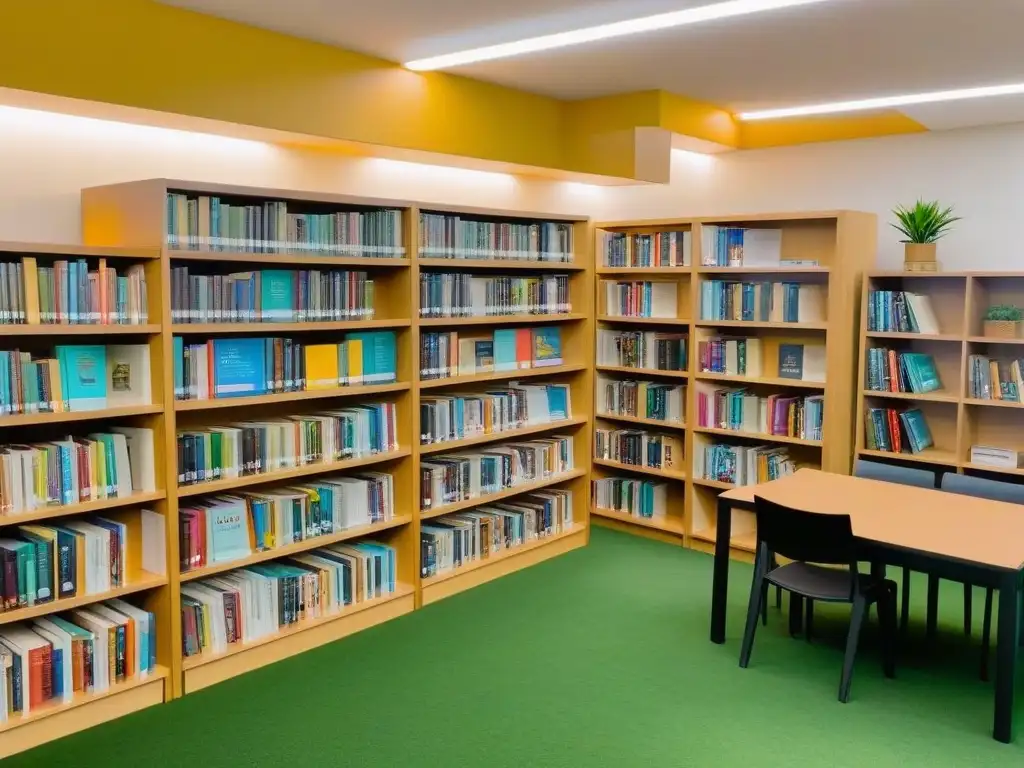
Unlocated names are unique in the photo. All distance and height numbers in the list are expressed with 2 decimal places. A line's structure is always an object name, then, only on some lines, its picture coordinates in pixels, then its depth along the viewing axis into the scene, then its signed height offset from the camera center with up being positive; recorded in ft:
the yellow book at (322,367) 15.06 -1.00
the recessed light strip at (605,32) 12.36 +4.19
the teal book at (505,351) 18.61 -0.87
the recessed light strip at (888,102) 17.21 +4.28
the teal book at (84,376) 12.18 -0.97
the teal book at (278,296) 14.30 +0.16
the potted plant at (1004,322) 17.83 -0.20
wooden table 11.95 -3.16
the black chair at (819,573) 12.92 -4.03
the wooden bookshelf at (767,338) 18.83 -0.61
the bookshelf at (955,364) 18.29 -1.10
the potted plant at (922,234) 18.65 +1.59
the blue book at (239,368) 13.79 -0.95
